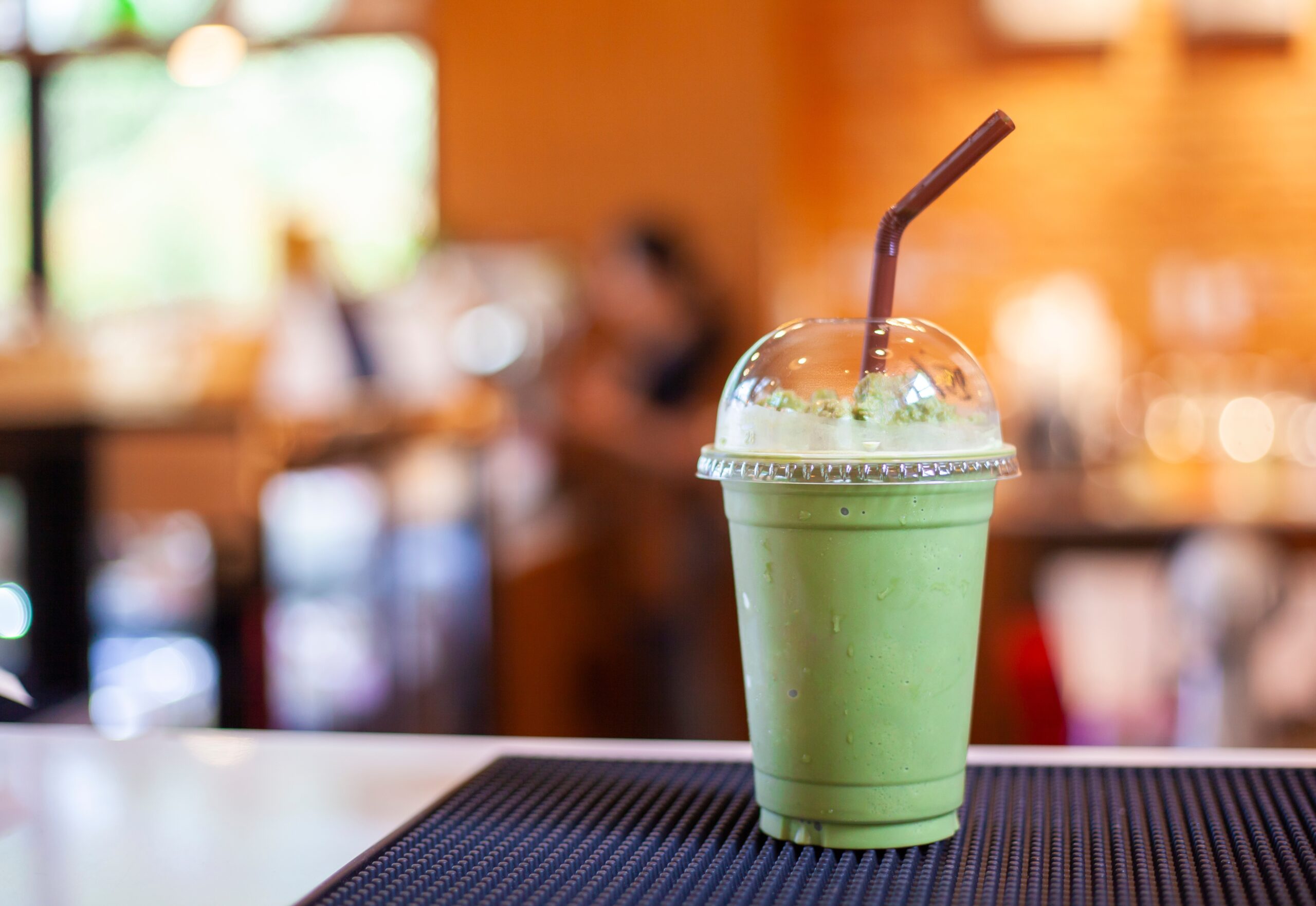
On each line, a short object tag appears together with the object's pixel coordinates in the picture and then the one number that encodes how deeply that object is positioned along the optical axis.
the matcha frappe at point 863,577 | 0.90
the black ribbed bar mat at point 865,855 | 0.85
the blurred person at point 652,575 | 3.68
